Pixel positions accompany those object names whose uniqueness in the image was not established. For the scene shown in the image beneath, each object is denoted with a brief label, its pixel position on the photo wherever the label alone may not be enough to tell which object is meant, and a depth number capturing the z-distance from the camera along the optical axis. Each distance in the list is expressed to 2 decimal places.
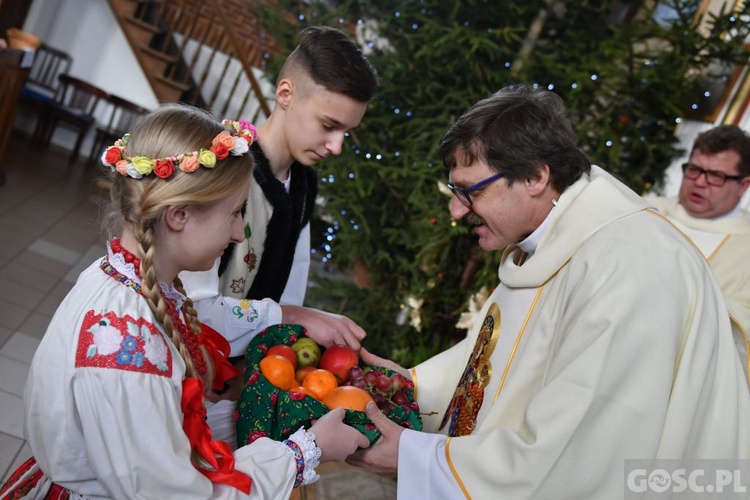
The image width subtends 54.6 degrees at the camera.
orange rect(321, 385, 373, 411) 2.02
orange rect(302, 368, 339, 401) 2.09
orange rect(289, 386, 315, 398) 2.04
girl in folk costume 1.50
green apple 2.28
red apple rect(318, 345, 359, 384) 2.30
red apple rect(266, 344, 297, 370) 2.18
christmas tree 5.01
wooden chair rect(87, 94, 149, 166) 9.73
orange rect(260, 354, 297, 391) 2.02
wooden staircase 9.23
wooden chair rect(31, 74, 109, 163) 9.51
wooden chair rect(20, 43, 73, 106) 9.59
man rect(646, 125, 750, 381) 3.50
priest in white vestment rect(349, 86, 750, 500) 1.74
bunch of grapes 2.22
